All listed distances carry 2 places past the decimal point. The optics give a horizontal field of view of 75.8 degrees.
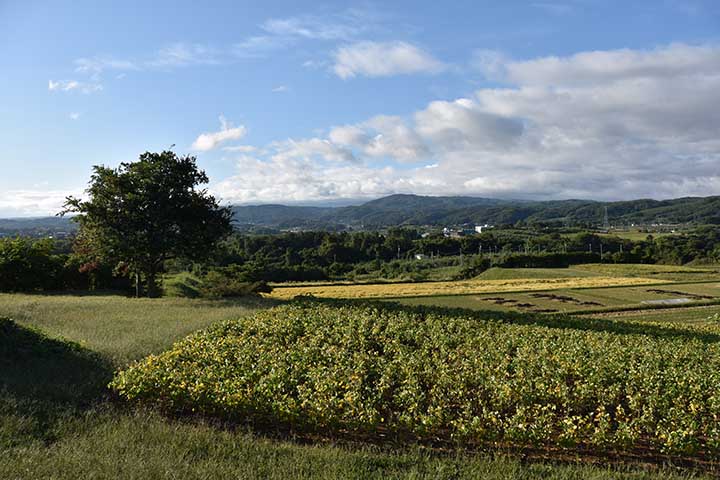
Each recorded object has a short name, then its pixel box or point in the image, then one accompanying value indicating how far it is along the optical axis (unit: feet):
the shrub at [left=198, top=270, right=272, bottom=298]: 109.34
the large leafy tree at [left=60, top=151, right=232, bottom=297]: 82.28
